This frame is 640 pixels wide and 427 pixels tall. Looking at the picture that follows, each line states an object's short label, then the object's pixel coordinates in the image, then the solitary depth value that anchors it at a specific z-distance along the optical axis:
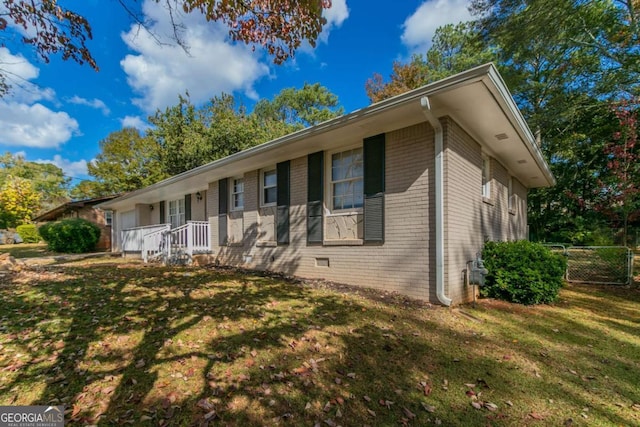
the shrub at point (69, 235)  17.77
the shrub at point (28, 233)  27.21
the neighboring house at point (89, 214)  21.30
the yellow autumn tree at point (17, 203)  30.75
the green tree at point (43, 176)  41.11
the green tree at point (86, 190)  33.73
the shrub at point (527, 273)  5.93
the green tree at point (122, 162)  29.02
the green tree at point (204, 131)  20.06
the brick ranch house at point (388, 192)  5.38
